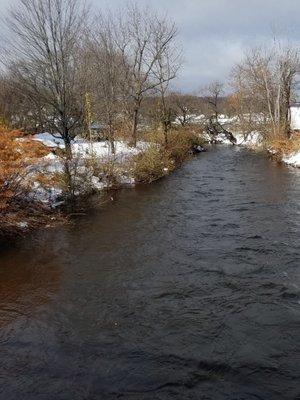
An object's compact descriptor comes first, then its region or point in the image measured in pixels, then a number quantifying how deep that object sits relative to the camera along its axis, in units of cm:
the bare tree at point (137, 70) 3155
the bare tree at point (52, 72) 1730
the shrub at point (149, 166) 2292
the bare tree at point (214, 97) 6962
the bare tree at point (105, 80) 2709
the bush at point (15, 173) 1311
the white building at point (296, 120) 3975
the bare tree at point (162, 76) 3278
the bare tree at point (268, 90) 3472
